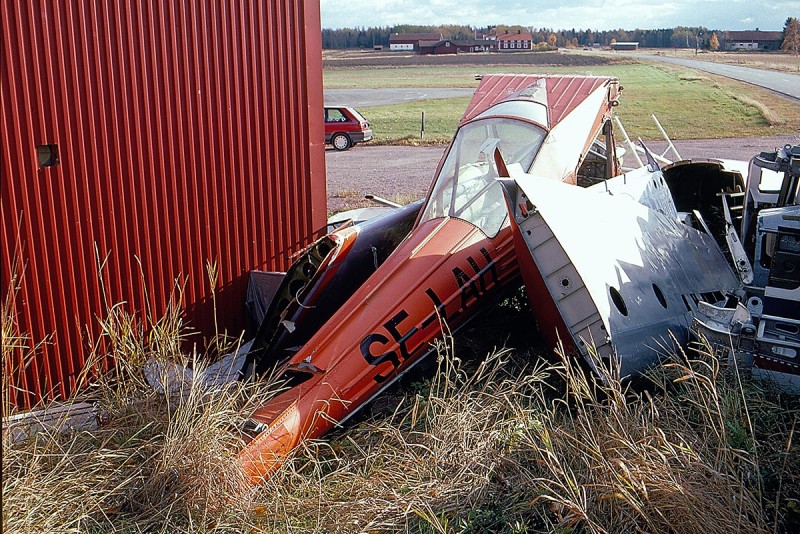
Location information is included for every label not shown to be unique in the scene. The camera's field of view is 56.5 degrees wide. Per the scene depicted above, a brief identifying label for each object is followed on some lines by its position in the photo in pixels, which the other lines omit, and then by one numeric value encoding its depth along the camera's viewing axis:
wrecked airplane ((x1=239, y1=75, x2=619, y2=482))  5.38
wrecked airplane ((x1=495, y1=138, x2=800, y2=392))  5.13
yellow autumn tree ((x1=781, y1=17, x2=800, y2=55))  98.96
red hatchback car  24.20
